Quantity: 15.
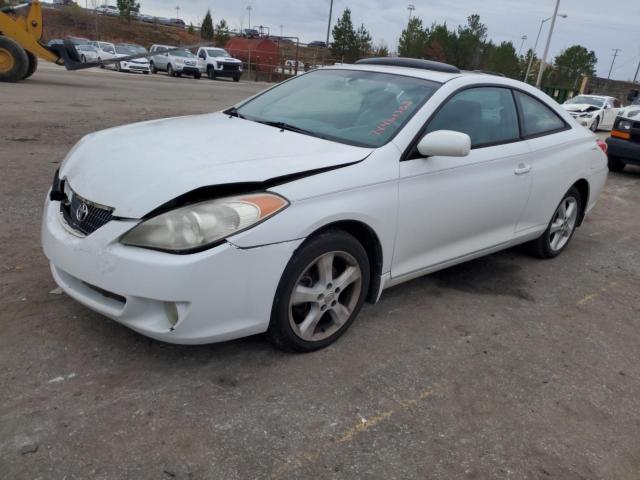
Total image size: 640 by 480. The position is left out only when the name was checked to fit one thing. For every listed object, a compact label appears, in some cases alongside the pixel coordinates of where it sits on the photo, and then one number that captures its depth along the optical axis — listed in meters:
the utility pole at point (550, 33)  40.25
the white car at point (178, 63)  31.41
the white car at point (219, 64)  32.78
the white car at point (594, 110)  18.91
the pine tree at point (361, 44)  56.81
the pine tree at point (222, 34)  67.25
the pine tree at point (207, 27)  75.41
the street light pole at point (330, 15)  48.19
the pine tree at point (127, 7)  73.44
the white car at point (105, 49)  31.65
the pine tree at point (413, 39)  63.09
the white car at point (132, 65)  31.95
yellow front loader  15.99
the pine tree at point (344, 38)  56.78
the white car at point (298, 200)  2.60
